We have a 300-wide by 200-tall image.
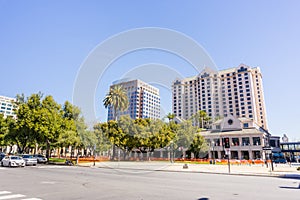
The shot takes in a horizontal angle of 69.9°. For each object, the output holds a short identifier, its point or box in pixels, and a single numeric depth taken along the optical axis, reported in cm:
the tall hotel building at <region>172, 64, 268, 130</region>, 11919
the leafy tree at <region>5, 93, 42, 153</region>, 3556
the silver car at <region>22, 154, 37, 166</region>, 2928
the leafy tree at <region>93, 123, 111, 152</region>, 4808
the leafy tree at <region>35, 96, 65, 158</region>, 3556
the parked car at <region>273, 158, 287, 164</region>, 4961
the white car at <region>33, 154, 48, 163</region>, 3622
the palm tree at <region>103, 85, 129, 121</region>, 5412
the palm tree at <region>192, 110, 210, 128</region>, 8390
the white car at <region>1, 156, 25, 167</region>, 2547
